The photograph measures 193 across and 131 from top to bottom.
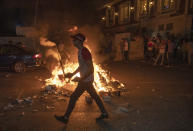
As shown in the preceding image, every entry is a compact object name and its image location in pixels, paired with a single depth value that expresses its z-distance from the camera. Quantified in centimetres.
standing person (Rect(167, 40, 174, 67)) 1167
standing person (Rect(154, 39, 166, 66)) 1125
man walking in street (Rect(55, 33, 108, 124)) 390
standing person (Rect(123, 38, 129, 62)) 1390
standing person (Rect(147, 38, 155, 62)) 1369
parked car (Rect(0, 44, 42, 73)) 979
